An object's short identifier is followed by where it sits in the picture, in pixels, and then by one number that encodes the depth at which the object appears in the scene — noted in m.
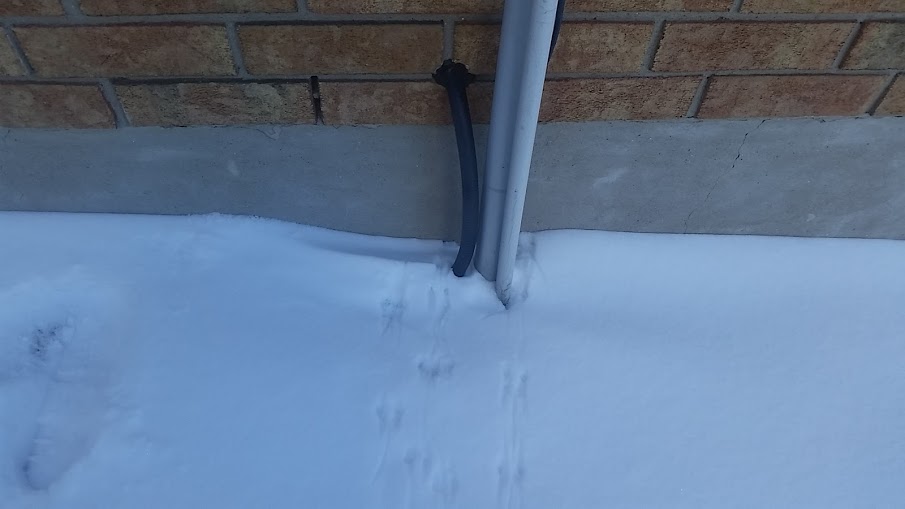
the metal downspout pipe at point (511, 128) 0.94
